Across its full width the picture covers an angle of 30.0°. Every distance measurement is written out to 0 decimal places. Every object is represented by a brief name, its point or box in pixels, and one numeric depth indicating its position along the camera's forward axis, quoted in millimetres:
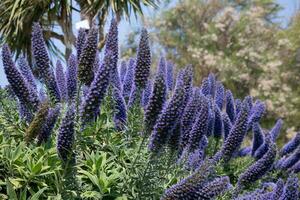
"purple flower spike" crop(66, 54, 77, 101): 2649
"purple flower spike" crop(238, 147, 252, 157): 4188
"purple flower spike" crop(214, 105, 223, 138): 3271
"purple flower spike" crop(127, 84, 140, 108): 2620
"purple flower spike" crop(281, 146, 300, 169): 3841
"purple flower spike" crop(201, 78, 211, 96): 3499
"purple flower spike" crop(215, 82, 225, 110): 3806
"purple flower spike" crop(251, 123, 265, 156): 3746
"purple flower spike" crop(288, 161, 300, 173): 3837
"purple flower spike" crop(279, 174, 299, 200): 2182
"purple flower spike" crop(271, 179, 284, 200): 2248
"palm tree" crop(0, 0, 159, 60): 14953
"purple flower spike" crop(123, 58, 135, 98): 3215
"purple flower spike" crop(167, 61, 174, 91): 3587
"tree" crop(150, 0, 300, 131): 22125
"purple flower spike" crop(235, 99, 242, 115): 3952
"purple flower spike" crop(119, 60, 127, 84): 3559
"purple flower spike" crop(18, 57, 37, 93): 2676
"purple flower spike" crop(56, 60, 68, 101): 2697
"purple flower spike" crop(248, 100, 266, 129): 3648
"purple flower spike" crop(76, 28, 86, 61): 2545
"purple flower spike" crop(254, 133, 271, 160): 3604
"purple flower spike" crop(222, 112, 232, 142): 3469
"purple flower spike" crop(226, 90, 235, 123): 3748
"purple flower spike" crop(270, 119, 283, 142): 4468
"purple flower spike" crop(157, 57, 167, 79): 2854
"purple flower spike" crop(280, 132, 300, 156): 4195
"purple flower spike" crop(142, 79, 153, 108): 3008
